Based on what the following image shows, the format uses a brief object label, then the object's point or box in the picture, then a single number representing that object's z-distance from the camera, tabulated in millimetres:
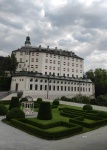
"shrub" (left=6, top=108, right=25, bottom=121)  12452
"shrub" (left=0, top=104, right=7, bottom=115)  14938
